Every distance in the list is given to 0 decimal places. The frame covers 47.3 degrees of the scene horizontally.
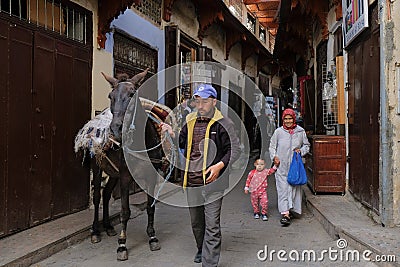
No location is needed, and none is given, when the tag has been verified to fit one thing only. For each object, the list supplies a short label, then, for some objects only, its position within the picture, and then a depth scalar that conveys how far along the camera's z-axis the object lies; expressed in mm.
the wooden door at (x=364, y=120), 6185
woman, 7047
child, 7547
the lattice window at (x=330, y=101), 9062
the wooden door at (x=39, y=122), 5590
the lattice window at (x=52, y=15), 5861
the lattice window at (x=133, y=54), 8578
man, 4527
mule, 5082
